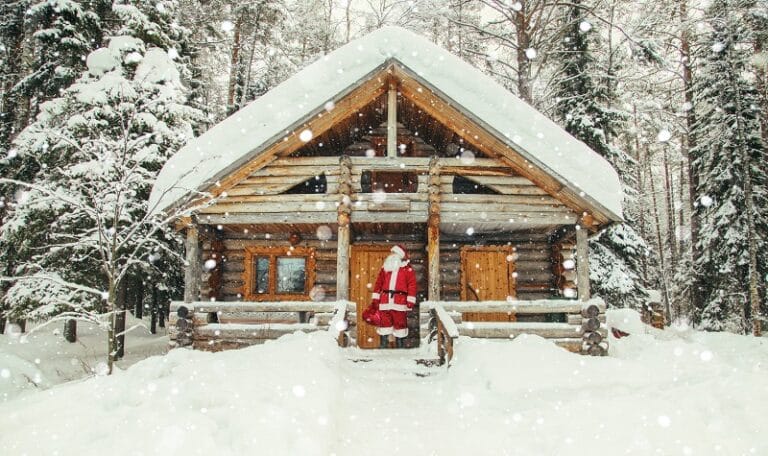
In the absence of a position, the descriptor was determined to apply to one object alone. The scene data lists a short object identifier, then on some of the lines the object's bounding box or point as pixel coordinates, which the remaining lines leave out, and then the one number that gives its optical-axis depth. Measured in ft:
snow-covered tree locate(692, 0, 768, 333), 54.08
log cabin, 28.12
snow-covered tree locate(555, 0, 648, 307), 54.13
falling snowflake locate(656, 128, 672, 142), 65.77
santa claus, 30.58
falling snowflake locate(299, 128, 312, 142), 30.81
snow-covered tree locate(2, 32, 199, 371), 41.16
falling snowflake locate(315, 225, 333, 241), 36.52
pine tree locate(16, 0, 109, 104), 46.26
